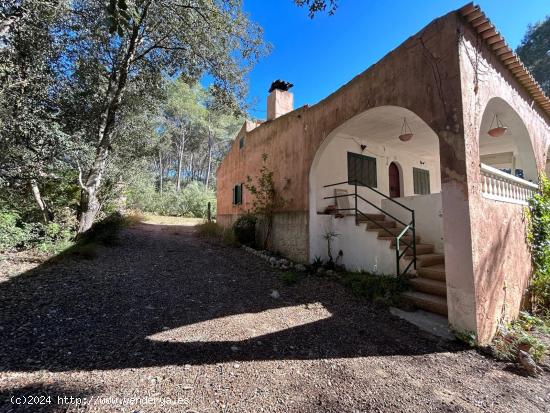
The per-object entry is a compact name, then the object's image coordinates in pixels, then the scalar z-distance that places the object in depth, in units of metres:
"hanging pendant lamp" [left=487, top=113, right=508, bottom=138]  4.91
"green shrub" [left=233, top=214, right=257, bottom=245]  8.48
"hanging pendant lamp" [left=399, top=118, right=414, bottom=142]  6.11
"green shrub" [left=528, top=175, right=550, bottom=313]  4.43
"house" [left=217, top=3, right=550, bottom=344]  3.26
